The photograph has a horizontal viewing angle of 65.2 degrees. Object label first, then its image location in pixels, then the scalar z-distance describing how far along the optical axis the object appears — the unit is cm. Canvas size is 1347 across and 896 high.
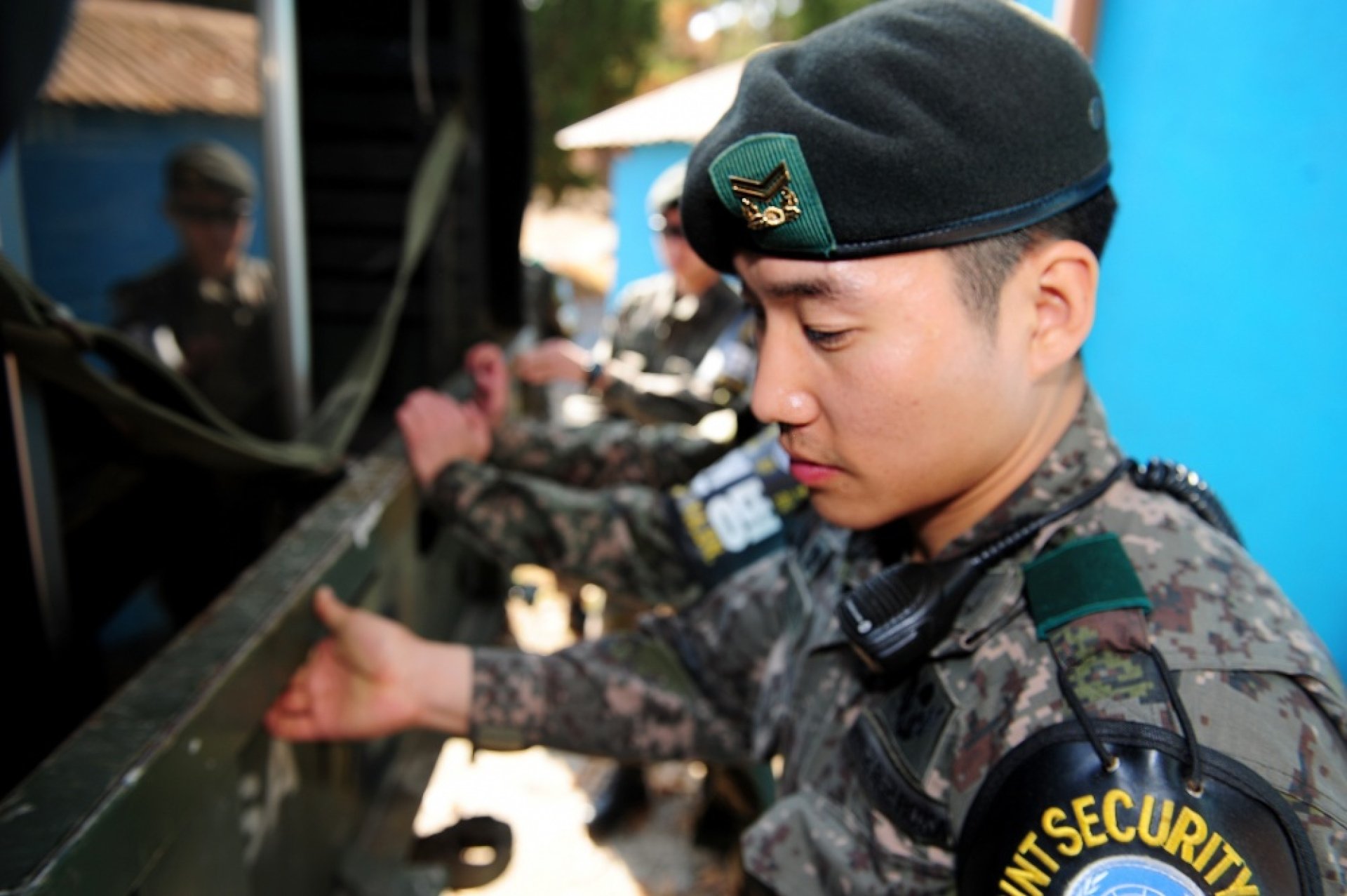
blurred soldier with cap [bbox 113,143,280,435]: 255
